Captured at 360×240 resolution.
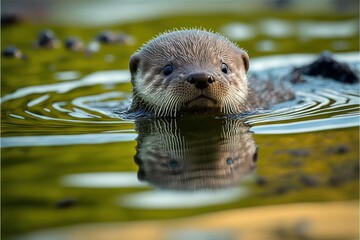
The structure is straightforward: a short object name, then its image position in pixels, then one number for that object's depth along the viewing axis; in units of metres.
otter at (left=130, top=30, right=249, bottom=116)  5.87
